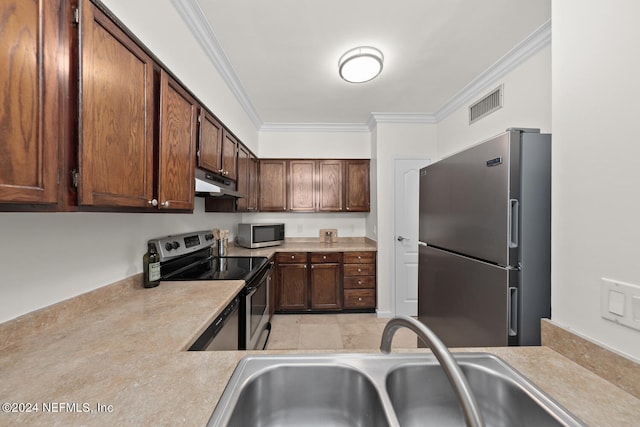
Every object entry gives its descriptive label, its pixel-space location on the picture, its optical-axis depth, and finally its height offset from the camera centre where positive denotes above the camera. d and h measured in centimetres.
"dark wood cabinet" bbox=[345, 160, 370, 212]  368 +40
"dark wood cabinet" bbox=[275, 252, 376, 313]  326 -94
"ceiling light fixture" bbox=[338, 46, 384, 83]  204 +128
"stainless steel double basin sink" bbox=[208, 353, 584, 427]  71 -53
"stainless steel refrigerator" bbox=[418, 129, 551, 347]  113 -14
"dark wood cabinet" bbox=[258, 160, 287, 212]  364 +39
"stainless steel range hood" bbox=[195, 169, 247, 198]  162 +20
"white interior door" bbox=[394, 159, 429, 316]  331 -39
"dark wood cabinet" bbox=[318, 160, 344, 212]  367 +39
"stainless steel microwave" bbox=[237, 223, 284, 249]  318 -32
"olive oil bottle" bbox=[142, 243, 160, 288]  148 -35
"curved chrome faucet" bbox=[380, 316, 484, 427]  37 -28
